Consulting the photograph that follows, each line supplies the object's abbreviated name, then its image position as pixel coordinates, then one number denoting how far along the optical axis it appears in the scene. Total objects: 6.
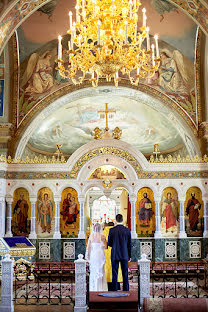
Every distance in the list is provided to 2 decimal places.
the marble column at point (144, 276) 8.84
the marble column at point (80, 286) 8.80
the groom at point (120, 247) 9.79
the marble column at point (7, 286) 8.95
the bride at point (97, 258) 11.20
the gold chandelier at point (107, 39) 10.02
